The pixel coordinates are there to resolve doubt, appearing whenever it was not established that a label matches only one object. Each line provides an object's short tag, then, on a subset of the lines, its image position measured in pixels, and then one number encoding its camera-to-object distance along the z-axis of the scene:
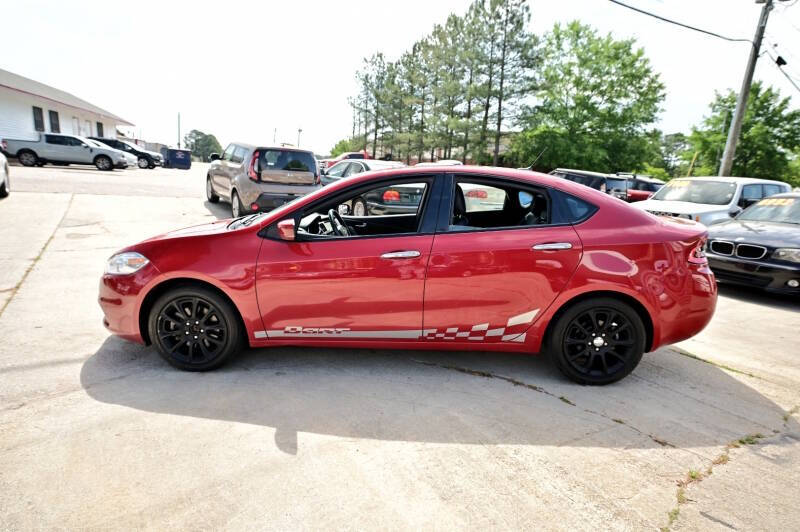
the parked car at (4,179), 10.21
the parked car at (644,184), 18.89
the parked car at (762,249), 6.04
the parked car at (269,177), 9.68
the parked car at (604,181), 15.91
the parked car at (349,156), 31.08
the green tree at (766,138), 32.75
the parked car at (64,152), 20.92
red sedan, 3.22
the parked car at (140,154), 28.98
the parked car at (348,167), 12.26
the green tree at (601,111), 34.94
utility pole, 14.95
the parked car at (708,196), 8.95
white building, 26.62
